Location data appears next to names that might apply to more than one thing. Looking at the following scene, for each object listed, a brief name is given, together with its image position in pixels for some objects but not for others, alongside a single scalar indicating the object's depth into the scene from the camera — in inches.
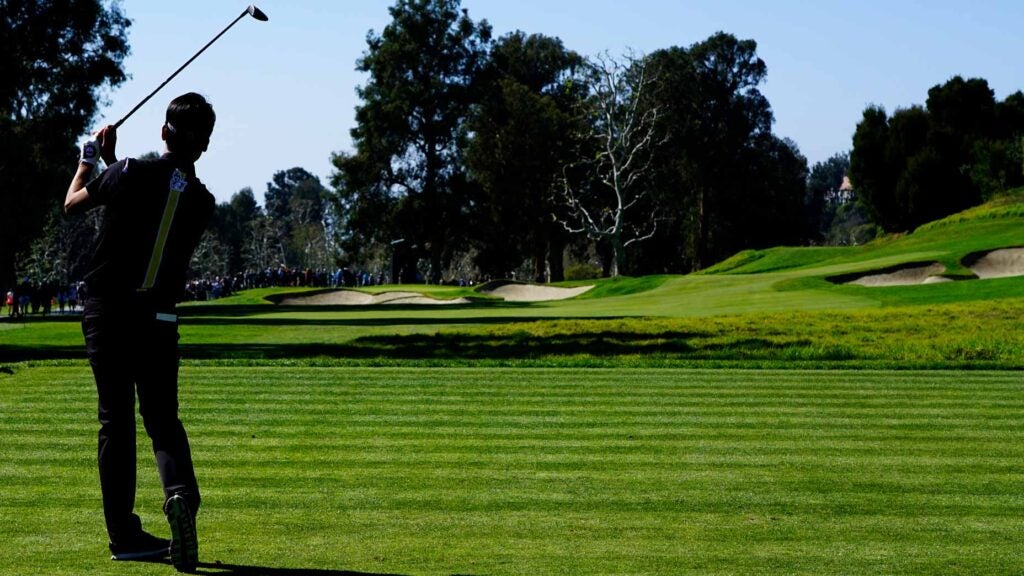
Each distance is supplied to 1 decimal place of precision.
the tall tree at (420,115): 3464.6
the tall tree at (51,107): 1652.3
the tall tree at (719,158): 3769.7
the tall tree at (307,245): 6446.9
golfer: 277.0
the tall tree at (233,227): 6545.3
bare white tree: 3189.0
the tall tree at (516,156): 3599.9
